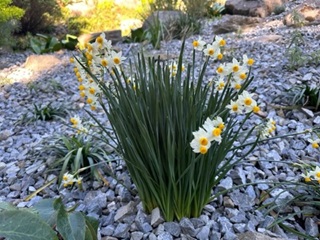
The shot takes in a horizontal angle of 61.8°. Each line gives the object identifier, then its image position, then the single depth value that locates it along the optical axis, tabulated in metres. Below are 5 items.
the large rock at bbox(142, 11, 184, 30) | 3.65
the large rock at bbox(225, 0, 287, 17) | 4.64
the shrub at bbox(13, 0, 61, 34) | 4.67
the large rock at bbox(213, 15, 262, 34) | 3.68
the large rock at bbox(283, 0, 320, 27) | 3.04
